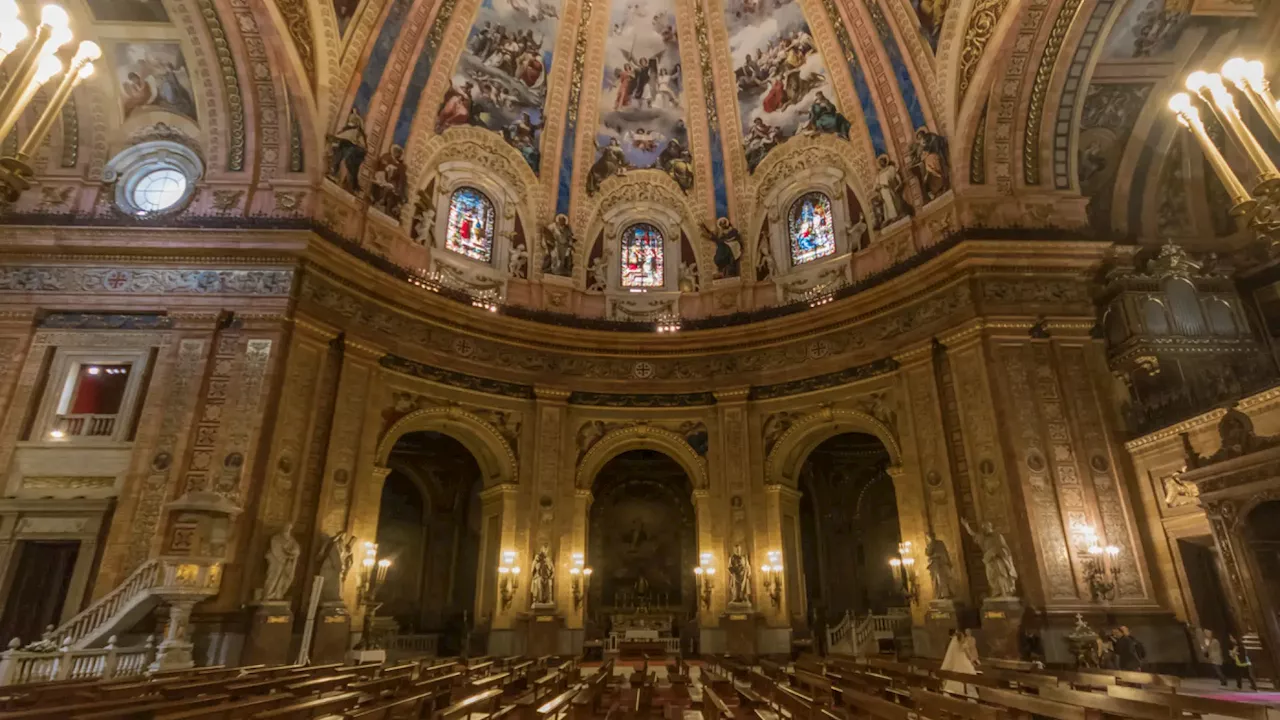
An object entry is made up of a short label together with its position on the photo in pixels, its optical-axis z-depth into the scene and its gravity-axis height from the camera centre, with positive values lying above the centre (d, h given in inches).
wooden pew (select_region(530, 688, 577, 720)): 210.4 -33.0
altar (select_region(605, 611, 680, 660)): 753.0 -31.1
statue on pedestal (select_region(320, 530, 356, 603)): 568.7 +32.6
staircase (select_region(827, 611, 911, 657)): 736.3 -26.9
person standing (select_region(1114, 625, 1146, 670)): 510.6 -30.9
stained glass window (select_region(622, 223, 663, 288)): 877.2 +432.8
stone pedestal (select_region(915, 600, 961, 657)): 567.8 -14.2
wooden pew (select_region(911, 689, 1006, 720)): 182.7 -28.0
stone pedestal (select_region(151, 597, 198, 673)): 449.1 -22.4
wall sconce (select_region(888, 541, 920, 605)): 624.7 +31.4
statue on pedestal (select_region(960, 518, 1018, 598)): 538.9 +31.7
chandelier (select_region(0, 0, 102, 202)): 294.0 +232.3
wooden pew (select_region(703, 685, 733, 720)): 228.2 -32.8
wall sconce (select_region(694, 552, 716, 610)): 739.4 +30.6
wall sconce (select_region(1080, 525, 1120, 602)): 539.5 +30.4
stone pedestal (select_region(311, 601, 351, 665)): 547.2 -20.5
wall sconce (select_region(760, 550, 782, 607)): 711.7 +30.7
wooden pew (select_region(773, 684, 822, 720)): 205.9 -30.4
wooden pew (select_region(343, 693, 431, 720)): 194.8 -29.7
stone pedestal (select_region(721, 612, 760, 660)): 693.9 -25.3
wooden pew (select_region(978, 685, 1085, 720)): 193.6 -28.9
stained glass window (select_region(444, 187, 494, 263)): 807.1 +437.4
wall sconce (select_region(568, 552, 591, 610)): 734.5 +28.8
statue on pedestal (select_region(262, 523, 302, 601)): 528.7 +32.0
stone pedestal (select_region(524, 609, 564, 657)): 685.3 -25.1
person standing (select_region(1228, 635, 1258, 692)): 438.0 -36.1
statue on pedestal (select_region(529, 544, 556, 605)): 703.1 +27.4
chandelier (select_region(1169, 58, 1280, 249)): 288.8 +217.6
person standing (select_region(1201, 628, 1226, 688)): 492.2 -30.4
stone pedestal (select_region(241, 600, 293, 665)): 505.0 -19.5
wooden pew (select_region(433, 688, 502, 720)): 181.5 -27.4
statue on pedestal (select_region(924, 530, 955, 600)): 584.7 +32.7
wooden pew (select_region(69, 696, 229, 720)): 186.9 -29.0
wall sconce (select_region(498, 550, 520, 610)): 701.3 +28.2
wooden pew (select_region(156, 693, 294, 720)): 183.2 -28.2
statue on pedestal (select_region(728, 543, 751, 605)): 713.6 +29.8
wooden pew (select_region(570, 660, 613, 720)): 255.3 -34.4
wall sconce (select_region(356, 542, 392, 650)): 606.0 +15.8
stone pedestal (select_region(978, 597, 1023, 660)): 525.7 -15.5
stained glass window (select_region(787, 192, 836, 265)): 824.3 +443.0
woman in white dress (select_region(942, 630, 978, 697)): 359.3 -27.5
